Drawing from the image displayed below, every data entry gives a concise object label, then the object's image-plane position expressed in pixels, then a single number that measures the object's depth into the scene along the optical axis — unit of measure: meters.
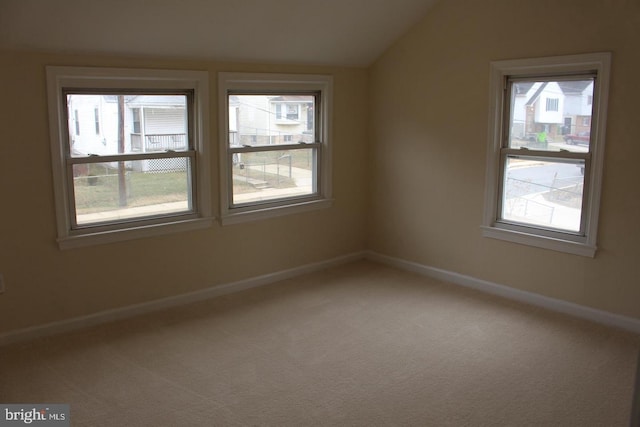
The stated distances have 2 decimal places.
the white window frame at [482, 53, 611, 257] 4.05
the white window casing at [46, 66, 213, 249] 3.80
